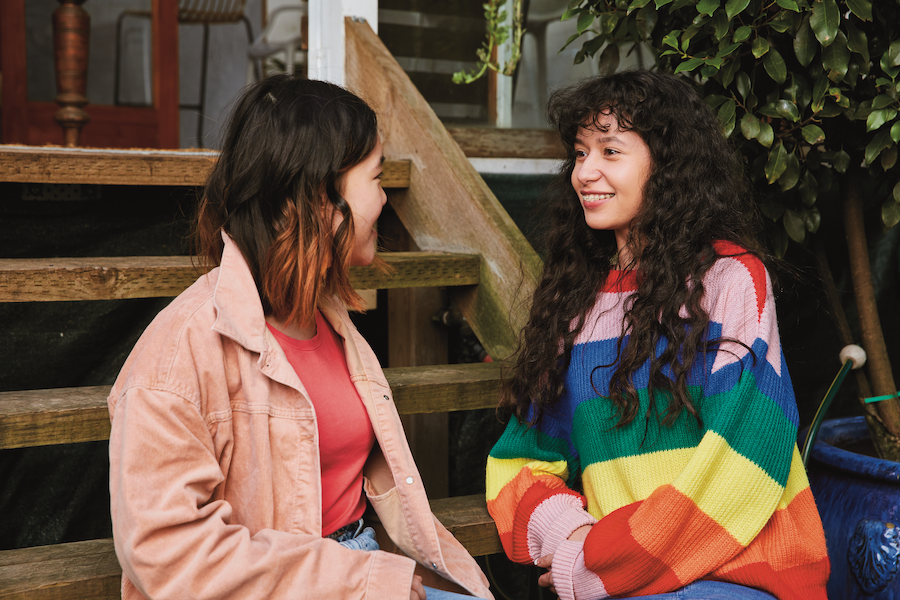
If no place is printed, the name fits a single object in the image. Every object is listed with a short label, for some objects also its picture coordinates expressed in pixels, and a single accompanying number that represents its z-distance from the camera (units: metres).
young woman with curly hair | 1.31
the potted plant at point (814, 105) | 1.75
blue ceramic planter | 1.74
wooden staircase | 1.46
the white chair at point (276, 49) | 5.33
